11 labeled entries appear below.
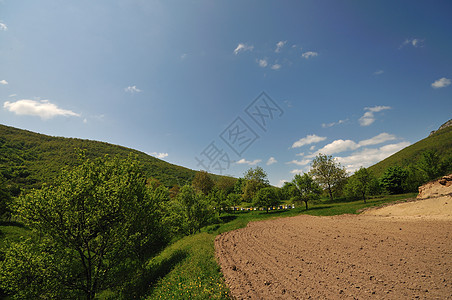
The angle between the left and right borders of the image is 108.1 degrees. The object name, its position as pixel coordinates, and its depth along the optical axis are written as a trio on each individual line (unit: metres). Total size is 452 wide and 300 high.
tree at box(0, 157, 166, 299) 10.47
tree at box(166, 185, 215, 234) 26.12
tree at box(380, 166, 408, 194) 54.59
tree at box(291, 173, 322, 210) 43.53
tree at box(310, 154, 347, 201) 56.75
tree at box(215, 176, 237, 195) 88.56
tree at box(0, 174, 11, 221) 31.52
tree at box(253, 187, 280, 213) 44.53
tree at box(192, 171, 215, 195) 71.28
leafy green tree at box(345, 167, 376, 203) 40.19
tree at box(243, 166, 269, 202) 63.81
